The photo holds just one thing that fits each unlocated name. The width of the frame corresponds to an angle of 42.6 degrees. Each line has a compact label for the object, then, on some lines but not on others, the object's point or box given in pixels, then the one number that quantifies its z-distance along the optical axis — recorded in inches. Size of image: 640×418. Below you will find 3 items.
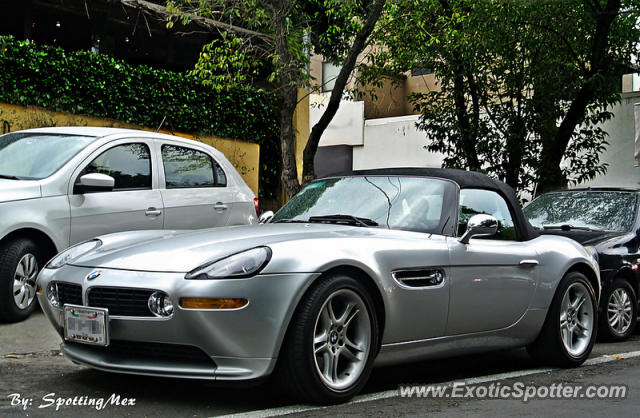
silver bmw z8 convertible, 169.6
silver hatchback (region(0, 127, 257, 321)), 280.4
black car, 321.7
